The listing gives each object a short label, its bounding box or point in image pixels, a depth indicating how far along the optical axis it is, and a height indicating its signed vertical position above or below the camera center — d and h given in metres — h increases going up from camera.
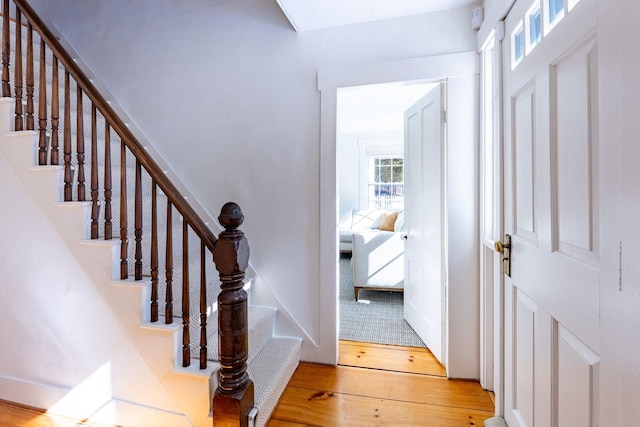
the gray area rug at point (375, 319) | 2.50 -0.95
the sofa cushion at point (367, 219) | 5.54 -0.03
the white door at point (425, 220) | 2.14 -0.02
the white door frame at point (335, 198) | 1.94 +0.14
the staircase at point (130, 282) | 1.46 -0.32
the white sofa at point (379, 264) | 3.36 -0.51
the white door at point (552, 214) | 0.81 +0.01
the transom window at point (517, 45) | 1.29 +0.75
